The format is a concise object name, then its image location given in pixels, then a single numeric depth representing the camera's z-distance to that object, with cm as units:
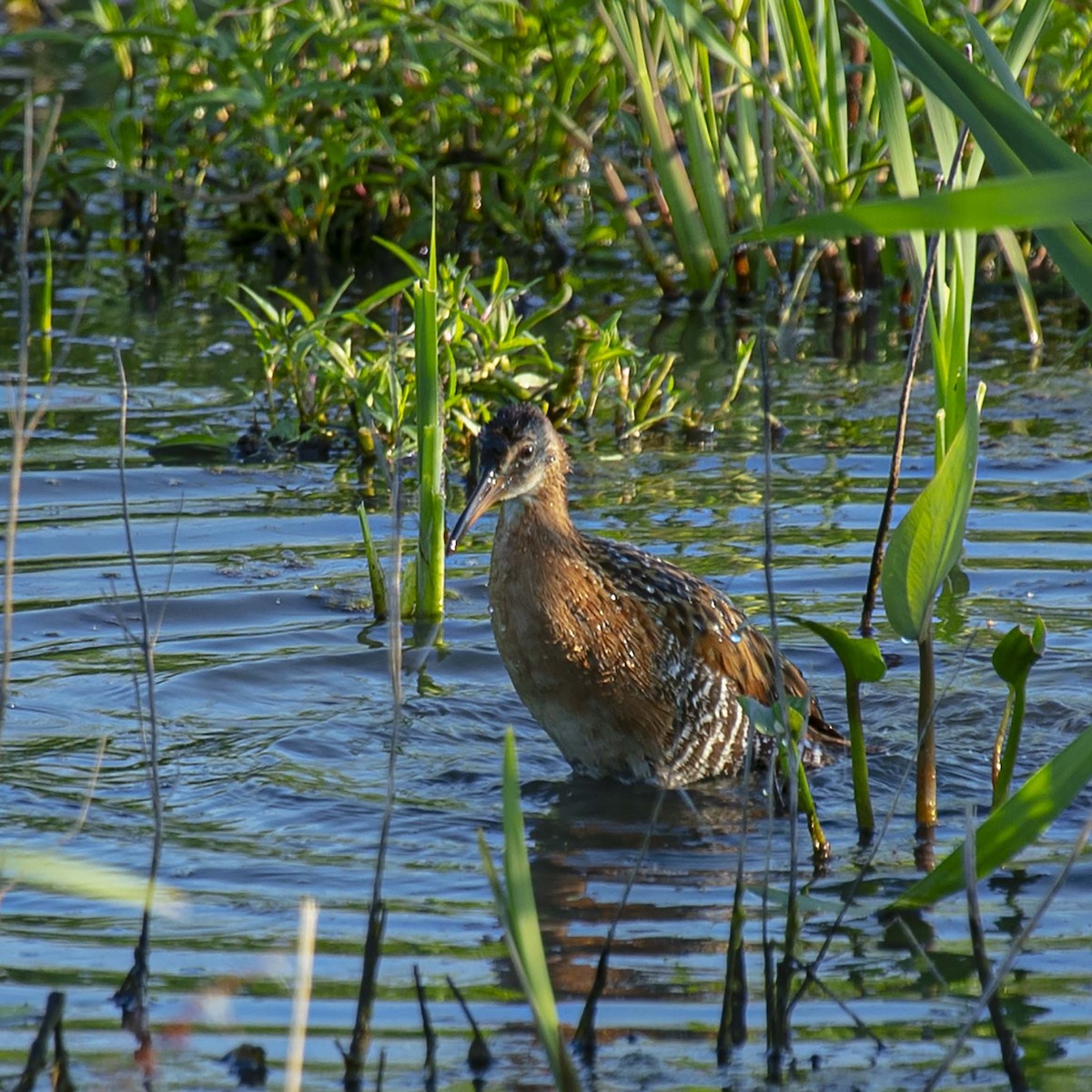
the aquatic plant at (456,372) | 1221
